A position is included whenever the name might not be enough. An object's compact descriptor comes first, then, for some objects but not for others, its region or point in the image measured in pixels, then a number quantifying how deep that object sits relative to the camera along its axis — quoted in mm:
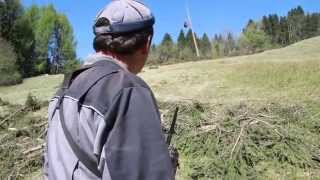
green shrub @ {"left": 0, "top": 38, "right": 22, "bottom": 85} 13227
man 798
